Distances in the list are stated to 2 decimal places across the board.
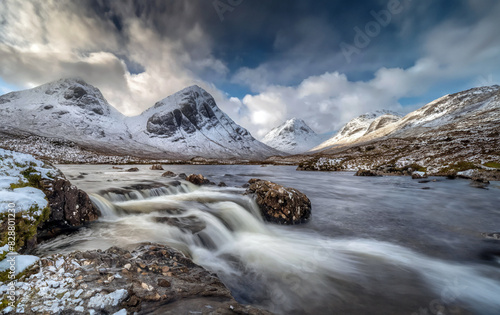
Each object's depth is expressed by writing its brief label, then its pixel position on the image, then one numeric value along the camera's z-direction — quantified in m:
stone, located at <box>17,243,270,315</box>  2.73
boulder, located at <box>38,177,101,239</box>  6.30
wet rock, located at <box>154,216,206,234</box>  7.97
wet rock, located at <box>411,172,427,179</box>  27.74
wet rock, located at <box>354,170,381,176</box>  34.12
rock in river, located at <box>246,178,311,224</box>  10.05
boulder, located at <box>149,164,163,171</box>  41.96
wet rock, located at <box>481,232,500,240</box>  7.88
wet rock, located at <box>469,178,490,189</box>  18.67
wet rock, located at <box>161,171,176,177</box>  23.63
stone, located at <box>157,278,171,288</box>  3.39
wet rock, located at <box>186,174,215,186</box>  18.16
